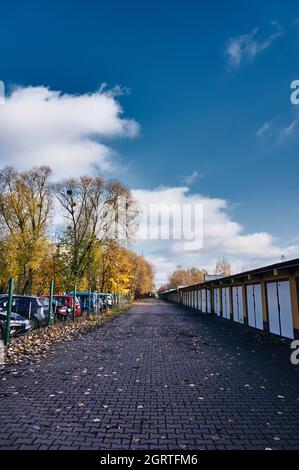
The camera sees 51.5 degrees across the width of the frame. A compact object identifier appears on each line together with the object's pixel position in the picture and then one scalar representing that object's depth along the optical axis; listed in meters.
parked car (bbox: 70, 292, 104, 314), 25.06
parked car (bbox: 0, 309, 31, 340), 11.31
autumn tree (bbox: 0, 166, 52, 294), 29.98
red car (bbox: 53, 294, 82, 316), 20.28
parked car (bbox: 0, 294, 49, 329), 14.01
